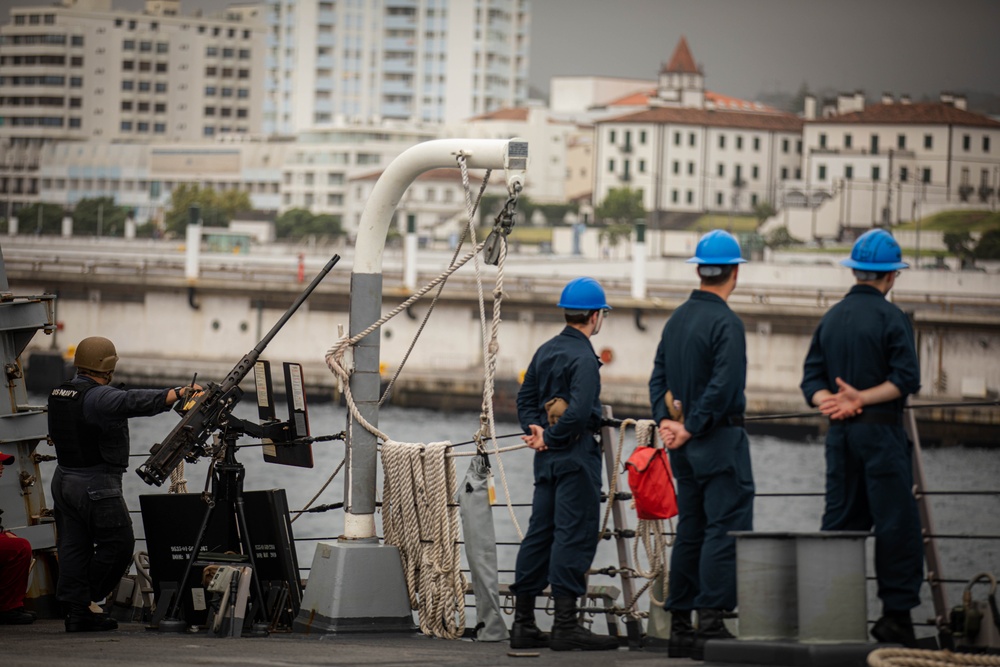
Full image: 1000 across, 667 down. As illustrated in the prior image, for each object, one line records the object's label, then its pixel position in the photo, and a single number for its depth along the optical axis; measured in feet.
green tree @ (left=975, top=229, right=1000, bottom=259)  512.63
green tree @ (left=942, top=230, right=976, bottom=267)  509.76
